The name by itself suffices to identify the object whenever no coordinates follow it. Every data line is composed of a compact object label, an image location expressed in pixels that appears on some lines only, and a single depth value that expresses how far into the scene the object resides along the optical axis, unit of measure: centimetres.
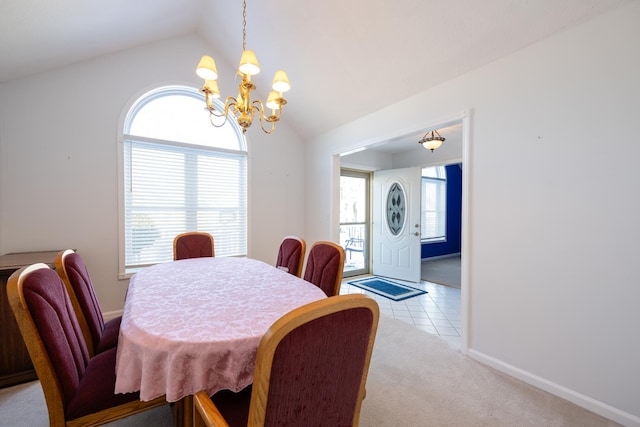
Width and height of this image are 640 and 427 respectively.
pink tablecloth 96
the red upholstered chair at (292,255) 236
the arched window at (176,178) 310
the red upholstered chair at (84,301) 144
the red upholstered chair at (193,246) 272
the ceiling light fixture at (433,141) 376
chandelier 166
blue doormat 388
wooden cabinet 188
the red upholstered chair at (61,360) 91
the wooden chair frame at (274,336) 63
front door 452
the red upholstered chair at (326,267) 191
